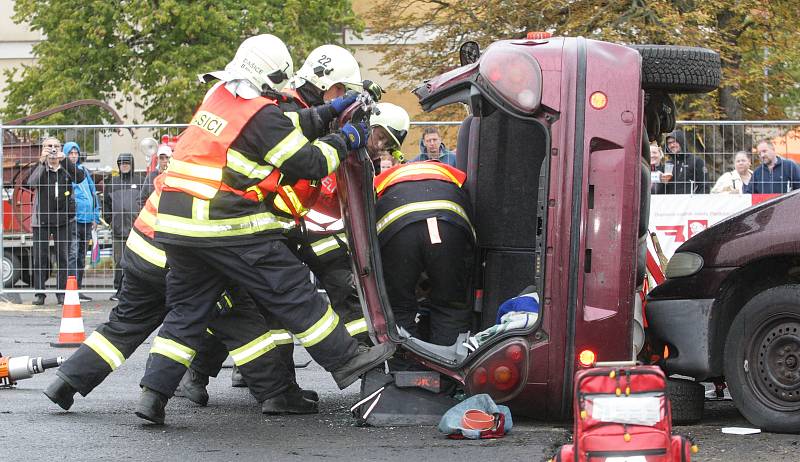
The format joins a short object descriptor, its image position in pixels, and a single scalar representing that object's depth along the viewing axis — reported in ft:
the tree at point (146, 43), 89.66
